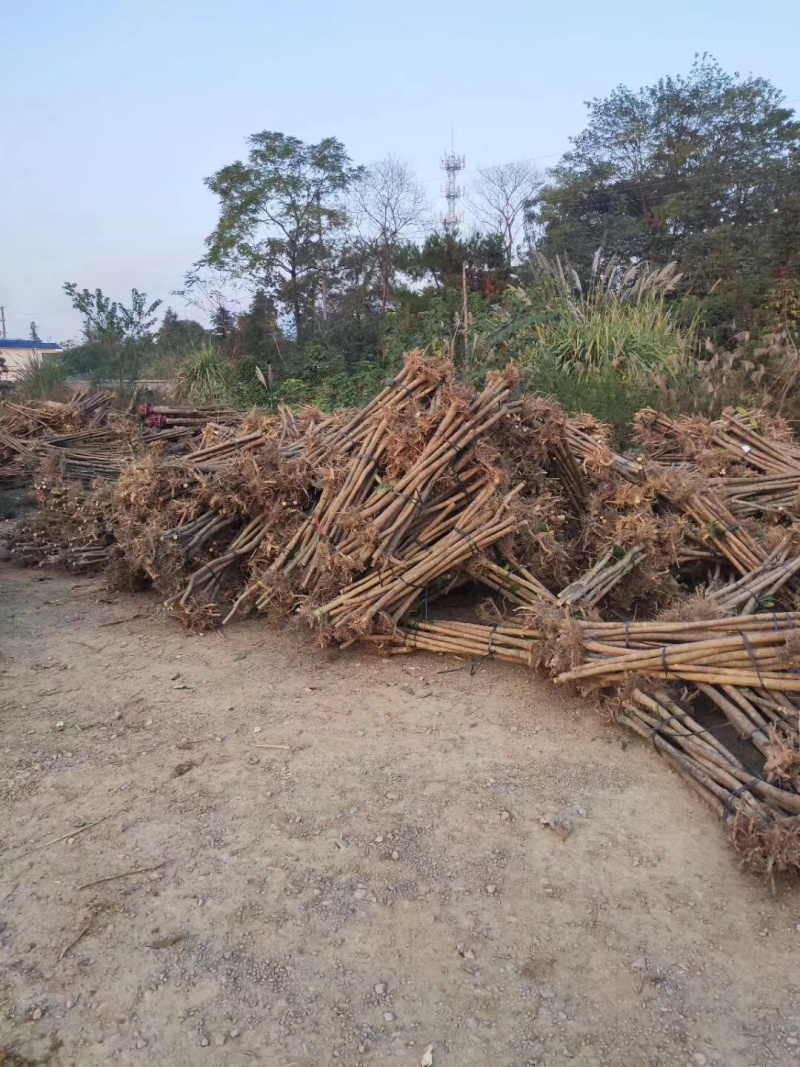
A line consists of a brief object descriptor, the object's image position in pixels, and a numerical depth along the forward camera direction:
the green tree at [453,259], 15.82
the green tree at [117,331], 12.00
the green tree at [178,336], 15.27
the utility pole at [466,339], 7.71
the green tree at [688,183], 16.22
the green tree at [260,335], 13.84
